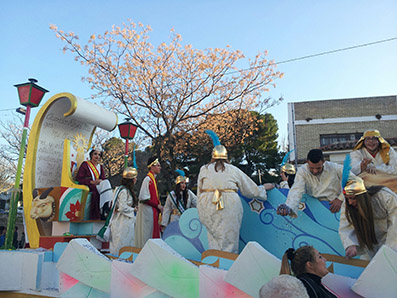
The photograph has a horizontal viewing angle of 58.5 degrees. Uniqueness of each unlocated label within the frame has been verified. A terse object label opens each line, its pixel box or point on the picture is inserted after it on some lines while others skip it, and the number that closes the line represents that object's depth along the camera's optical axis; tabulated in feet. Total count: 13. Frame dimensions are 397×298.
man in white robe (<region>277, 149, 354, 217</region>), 11.44
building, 68.74
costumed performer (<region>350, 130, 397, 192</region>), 12.17
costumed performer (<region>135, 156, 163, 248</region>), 18.08
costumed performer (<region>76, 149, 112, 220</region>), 19.81
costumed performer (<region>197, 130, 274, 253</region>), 12.00
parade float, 7.85
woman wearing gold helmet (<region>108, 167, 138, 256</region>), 16.10
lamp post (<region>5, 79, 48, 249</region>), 18.22
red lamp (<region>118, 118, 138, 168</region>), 28.02
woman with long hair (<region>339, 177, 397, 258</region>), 8.74
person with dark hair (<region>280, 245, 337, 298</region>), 6.34
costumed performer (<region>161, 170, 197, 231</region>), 21.34
